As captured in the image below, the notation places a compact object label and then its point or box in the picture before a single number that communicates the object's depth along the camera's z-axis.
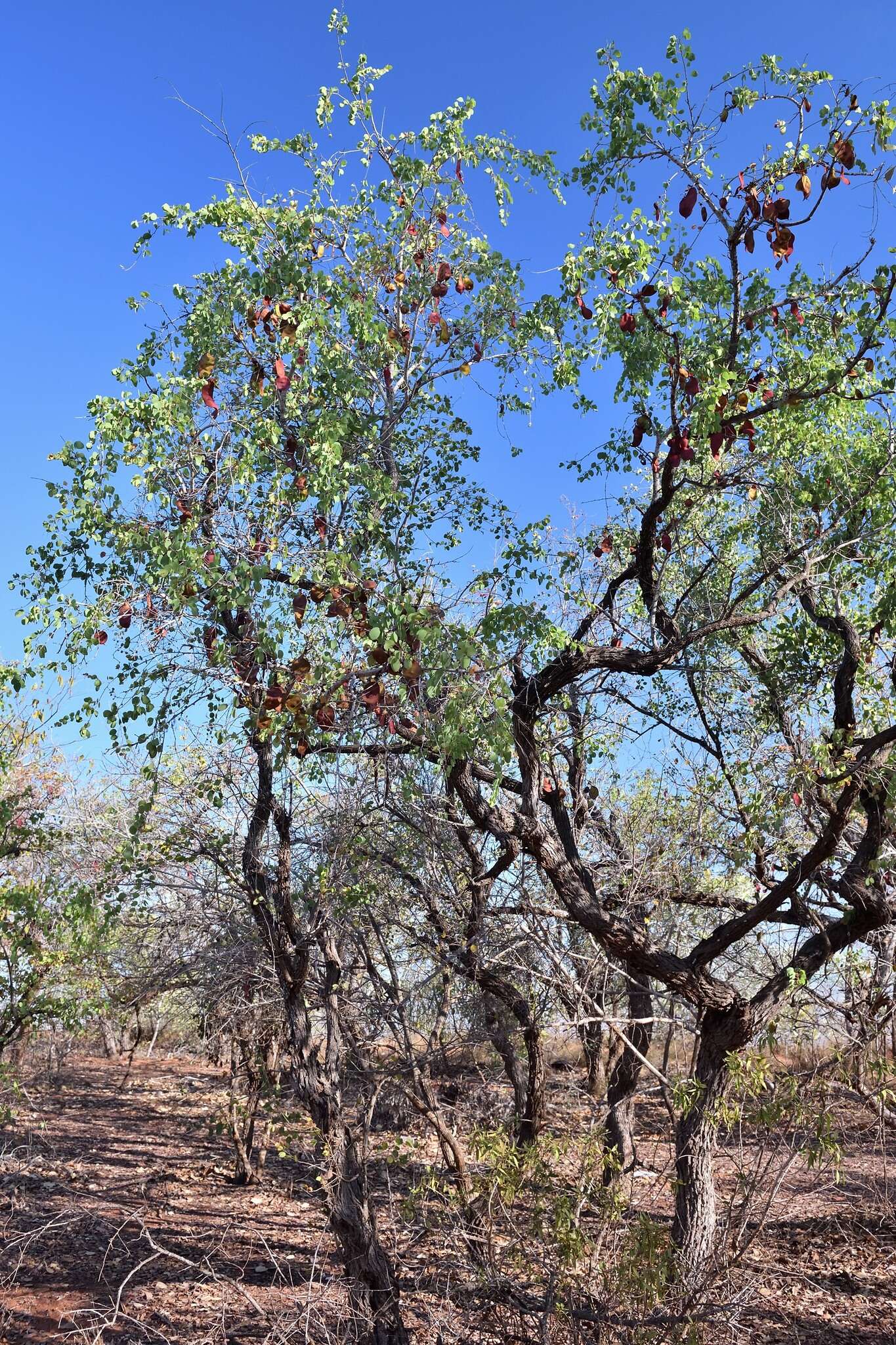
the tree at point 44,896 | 8.41
